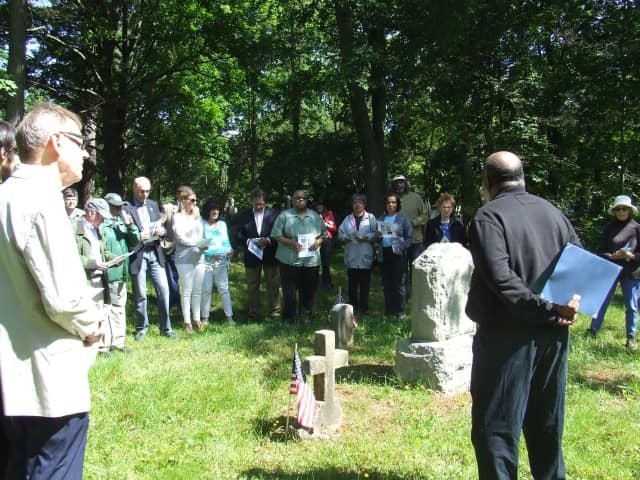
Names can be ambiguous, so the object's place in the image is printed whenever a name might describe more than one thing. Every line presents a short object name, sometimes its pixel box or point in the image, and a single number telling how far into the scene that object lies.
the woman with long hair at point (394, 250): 8.71
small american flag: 4.19
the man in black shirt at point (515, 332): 2.87
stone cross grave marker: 4.48
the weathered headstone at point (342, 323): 7.27
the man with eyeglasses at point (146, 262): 7.18
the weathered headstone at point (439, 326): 5.50
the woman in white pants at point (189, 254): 7.93
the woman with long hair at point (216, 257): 8.41
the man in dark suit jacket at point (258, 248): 8.73
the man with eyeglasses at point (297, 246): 8.43
